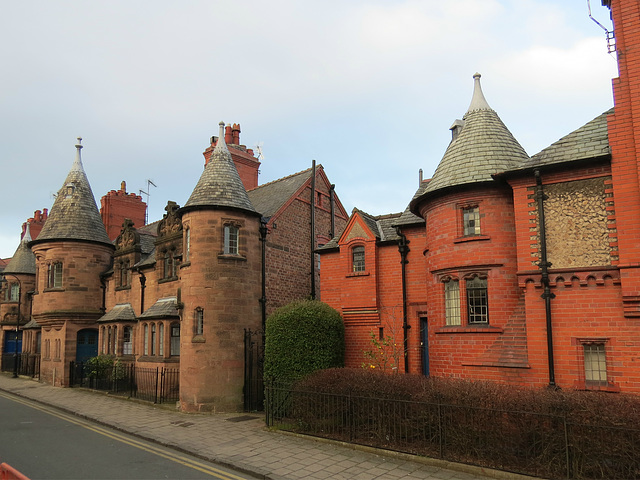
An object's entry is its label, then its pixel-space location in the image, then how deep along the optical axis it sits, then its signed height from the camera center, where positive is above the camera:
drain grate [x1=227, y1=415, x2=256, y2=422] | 16.20 -3.75
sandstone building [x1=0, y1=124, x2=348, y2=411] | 18.48 +1.74
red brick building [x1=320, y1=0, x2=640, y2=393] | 11.53 +1.46
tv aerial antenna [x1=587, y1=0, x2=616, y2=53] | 12.91 +7.23
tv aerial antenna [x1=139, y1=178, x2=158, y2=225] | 40.59 +8.40
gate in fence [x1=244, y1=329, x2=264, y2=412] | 18.44 -2.44
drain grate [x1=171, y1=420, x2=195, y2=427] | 15.36 -3.68
